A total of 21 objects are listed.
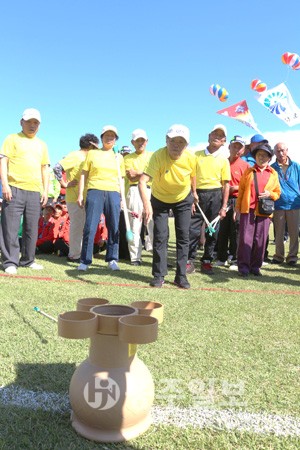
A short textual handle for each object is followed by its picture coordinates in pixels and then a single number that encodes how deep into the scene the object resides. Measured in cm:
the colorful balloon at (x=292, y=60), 1237
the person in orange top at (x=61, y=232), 712
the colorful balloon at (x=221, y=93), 1464
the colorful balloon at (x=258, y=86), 1373
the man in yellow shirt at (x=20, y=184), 526
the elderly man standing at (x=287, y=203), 712
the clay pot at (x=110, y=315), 174
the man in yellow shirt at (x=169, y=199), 470
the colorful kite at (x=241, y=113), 1383
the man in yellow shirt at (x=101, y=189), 561
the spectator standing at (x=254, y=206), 566
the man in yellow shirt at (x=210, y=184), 590
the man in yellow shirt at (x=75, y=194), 664
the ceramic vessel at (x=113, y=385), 171
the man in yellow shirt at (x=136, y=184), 654
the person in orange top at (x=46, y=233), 728
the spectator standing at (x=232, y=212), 656
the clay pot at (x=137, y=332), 164
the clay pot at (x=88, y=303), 200
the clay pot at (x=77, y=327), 169
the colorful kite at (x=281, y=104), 1263
